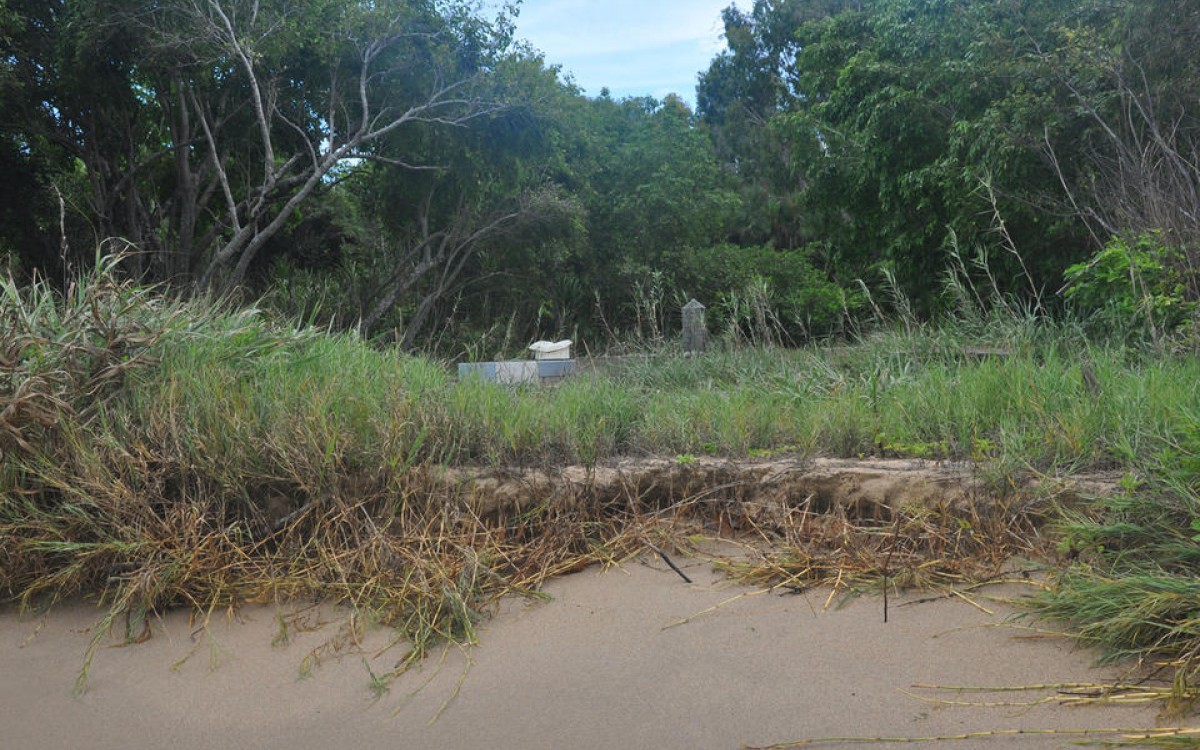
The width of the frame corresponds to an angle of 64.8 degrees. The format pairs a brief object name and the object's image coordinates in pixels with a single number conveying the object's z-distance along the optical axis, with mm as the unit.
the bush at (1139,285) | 5805
